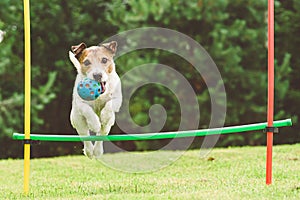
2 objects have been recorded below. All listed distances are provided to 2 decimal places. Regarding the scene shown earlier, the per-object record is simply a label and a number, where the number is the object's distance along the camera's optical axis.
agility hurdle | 7.99
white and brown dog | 7.83
